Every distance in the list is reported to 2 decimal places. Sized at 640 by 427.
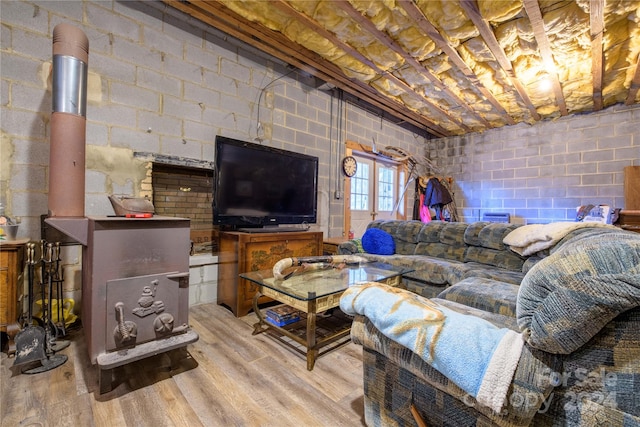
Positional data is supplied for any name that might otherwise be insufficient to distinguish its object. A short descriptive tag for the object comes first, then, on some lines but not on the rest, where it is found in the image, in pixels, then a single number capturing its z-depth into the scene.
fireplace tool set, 1.59
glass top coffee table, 1.71
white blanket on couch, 1.96
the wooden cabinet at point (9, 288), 1.65
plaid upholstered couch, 0.64
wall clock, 4.17
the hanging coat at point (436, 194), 5.07
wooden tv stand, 2.47
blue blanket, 0.73
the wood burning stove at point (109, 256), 1.46
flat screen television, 2.62
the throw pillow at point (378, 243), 3.15
